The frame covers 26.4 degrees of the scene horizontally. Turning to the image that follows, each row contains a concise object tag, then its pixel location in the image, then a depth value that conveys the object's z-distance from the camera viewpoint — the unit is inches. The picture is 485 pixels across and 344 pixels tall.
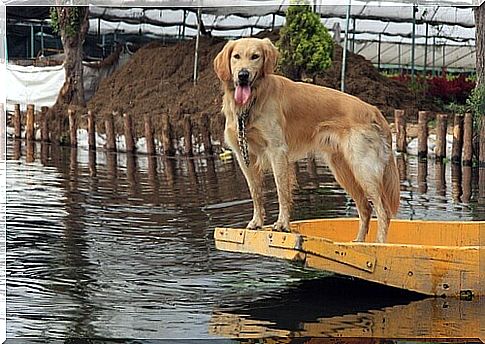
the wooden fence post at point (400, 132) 668.1
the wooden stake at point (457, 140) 609.9
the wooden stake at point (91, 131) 789.9
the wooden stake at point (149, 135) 731.4
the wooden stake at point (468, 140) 598.2
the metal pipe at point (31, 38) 821.9
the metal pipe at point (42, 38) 835.4
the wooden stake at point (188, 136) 717.3
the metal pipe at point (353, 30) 798.5
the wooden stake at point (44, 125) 829.2
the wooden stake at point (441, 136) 619.2
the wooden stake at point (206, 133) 722.8
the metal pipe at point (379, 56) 826.2
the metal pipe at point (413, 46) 767.7
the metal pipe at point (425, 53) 808.3
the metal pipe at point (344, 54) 658.2
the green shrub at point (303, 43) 623.9
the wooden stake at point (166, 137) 722.8
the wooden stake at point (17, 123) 839.4
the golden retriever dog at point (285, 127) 264.8
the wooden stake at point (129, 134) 748.6
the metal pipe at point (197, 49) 787.8
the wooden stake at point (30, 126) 836.6
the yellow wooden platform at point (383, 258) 253.8
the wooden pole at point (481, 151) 577.1
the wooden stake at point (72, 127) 810.8
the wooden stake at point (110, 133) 767.7
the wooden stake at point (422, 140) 647.8
